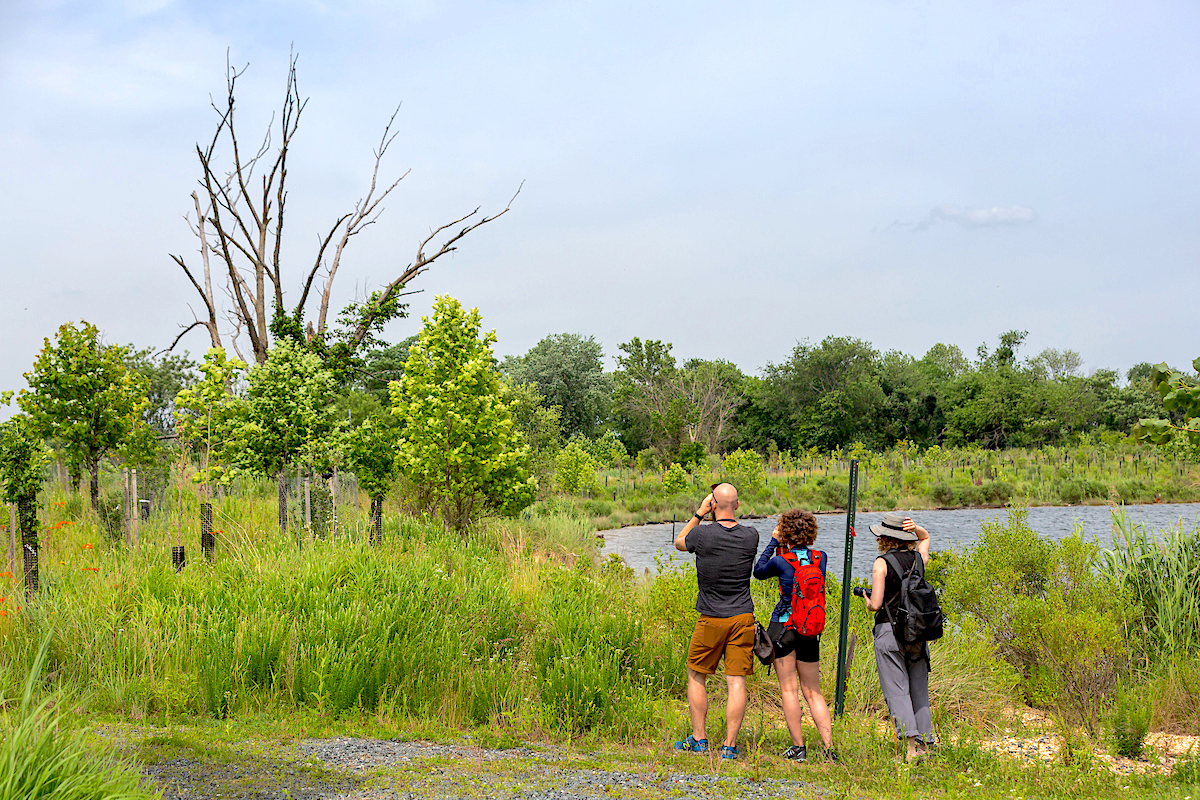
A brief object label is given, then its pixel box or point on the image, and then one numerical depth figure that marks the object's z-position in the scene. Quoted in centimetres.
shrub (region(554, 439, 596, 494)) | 2967
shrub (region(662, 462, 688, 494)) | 3189
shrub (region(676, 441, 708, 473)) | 3831
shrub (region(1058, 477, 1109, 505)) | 3347
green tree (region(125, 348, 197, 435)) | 3672
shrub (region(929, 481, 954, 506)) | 3316
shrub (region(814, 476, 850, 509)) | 3284
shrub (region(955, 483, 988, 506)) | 3316
